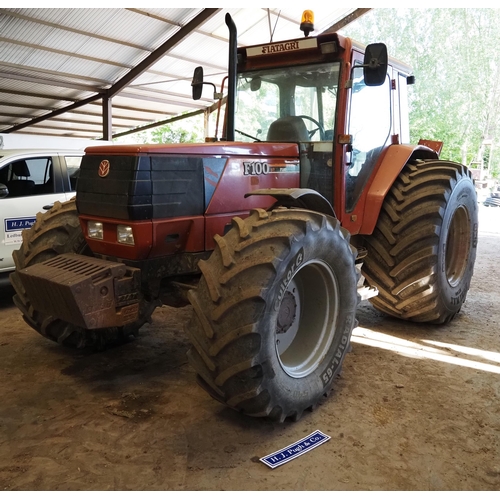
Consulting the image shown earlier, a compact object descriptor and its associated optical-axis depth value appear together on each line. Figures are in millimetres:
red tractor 2480
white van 5246
